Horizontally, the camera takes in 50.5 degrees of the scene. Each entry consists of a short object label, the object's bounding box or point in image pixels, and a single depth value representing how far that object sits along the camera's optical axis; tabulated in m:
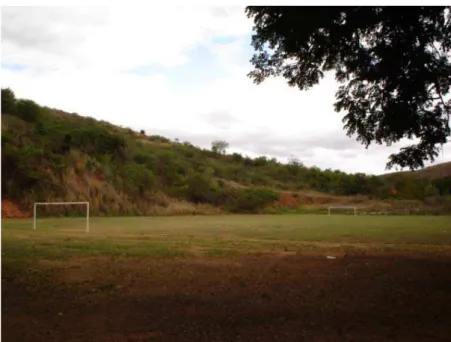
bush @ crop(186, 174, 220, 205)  48.50
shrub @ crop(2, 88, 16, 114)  40.33
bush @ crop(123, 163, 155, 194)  42.53
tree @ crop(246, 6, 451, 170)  8.16
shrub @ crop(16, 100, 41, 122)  42.34
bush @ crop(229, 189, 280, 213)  48.69
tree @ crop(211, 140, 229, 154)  75.28
